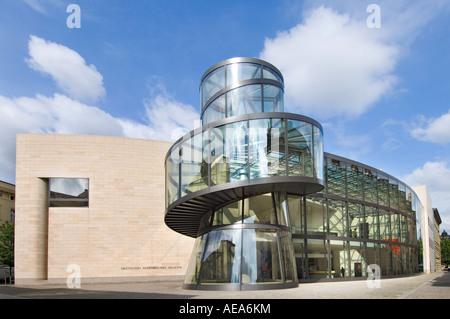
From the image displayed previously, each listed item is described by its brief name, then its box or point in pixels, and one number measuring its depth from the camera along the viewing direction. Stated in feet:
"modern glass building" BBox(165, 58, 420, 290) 51.42
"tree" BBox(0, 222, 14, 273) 115.14
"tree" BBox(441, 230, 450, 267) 257.59
